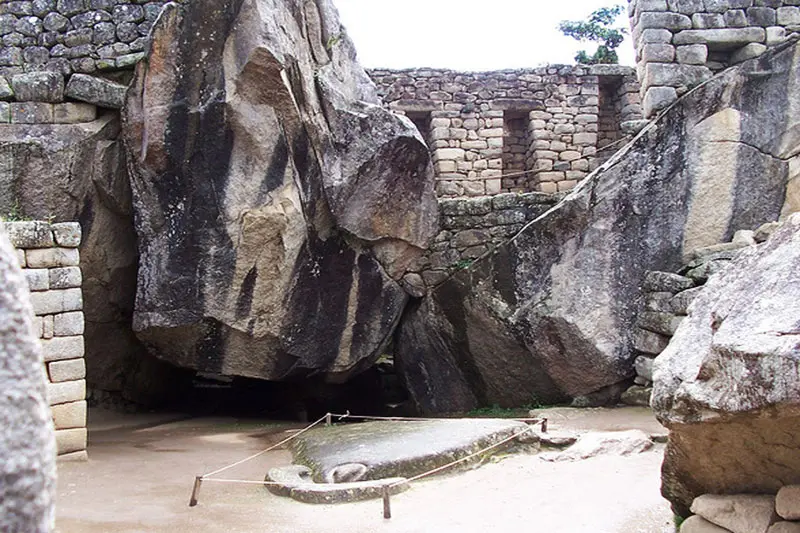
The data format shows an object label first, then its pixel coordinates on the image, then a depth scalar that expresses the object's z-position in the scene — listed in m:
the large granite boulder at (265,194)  8.28
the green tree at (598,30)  16.30
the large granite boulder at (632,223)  8.27
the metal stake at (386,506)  4.67
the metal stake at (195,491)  5.21
